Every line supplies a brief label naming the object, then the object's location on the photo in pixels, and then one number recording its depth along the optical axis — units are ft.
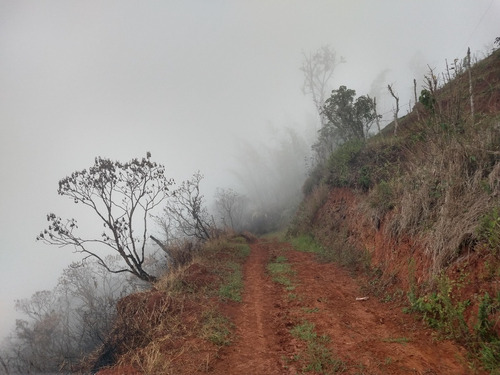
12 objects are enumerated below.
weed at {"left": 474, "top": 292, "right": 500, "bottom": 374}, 12.98
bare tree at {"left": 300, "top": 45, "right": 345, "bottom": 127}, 151.53
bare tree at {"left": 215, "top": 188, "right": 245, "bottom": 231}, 128.36
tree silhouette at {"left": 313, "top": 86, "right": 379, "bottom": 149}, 74.43
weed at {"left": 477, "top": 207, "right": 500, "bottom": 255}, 15.89
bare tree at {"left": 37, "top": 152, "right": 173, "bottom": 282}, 44.96
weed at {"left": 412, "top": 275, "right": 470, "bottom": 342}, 15.49
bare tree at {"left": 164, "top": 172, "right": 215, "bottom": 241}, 73.76
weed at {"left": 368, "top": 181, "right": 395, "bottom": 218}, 30.12
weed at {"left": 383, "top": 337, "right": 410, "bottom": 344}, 16.58
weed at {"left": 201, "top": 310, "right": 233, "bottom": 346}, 19.57
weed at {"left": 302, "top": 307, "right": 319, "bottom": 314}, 22.78
